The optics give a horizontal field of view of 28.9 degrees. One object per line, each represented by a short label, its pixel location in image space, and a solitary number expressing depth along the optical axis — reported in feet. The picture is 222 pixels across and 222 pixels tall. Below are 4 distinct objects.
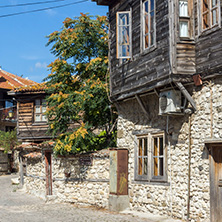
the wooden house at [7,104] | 108.06
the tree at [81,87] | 54.03
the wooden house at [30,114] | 92.32
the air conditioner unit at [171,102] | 36.19
